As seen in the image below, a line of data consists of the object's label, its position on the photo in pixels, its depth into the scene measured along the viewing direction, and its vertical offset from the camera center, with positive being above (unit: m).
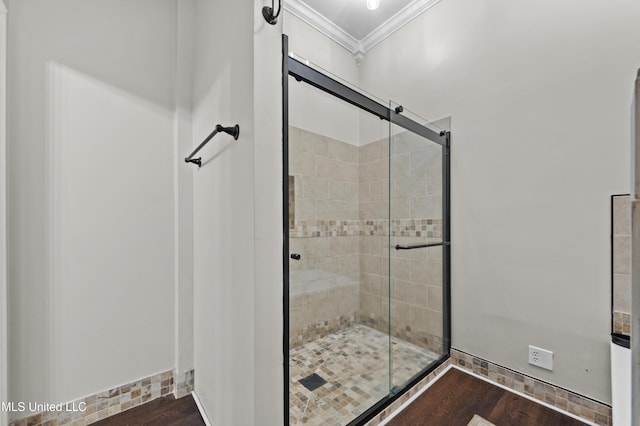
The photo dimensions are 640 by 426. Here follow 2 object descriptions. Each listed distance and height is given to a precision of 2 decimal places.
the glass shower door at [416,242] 1.73 -0.19
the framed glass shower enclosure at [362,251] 1.42 -0.24
